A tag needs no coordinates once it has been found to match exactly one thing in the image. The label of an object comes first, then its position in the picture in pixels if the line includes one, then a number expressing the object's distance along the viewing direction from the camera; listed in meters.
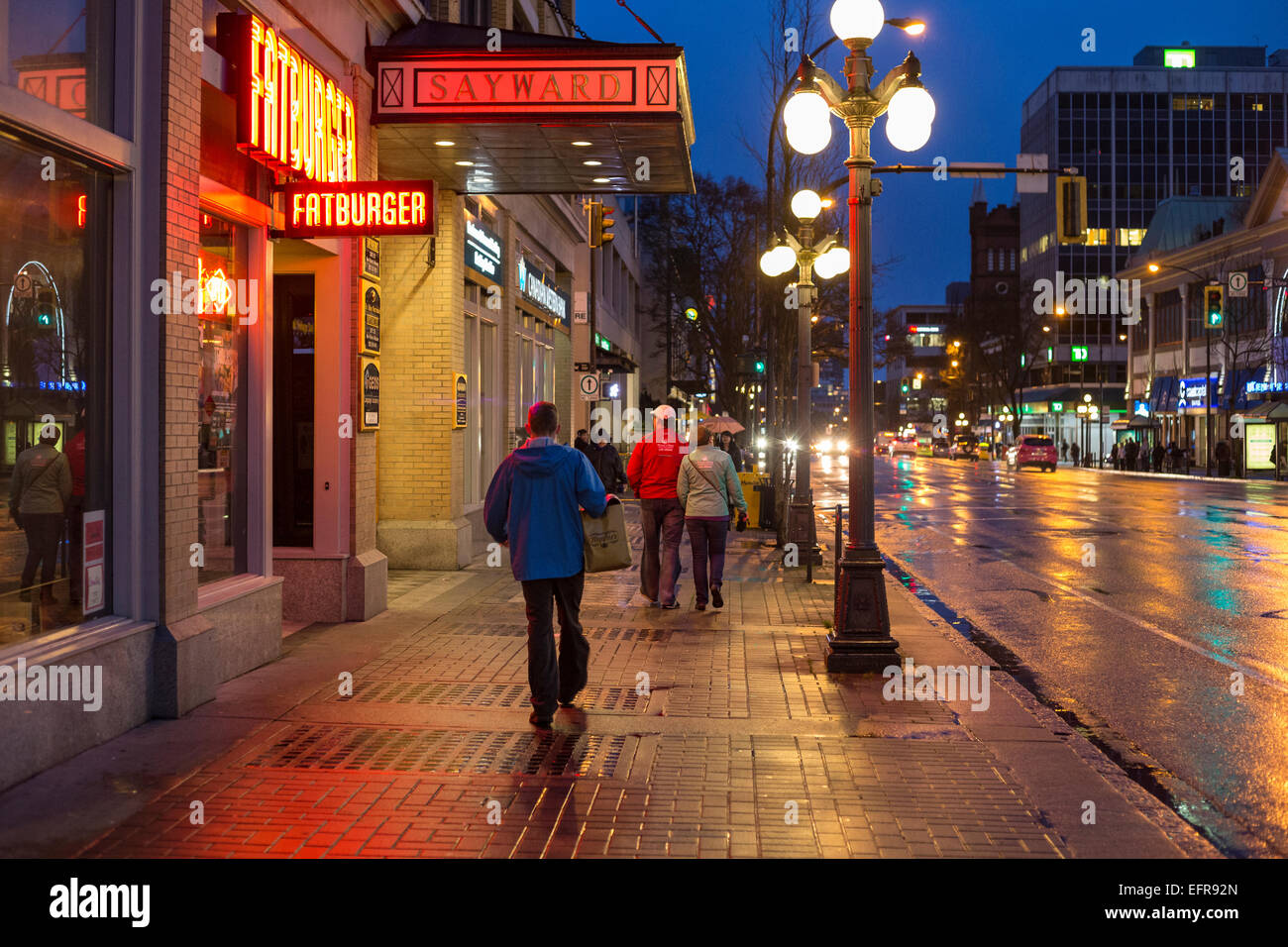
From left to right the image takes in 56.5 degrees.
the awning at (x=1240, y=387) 52.56
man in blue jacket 7.25
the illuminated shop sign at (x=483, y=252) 16.06
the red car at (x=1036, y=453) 59.06
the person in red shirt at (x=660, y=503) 12.34
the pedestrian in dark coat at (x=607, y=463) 25.83
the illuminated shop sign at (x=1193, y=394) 59.55
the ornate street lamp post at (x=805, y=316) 16.67
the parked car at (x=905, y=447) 93.44
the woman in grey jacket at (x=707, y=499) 12.08
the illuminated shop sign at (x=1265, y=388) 49.47
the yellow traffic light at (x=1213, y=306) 45.45
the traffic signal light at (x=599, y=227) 23.44
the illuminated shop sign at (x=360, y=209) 9.45
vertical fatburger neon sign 8.34
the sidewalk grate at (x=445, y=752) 6.27
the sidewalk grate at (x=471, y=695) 7.77
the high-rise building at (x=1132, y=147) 98.25
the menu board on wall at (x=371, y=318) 11.33
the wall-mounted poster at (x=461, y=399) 14.68
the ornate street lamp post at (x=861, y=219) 9.01
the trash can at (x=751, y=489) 22.55
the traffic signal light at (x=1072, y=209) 17.98
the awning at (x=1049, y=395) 92.31
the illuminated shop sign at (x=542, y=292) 21.64
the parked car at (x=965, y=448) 86.12
